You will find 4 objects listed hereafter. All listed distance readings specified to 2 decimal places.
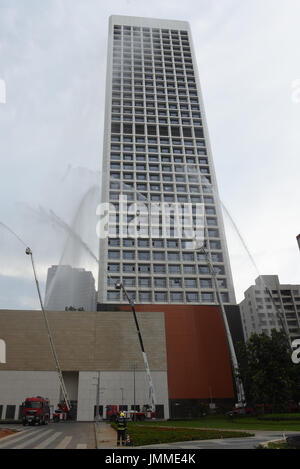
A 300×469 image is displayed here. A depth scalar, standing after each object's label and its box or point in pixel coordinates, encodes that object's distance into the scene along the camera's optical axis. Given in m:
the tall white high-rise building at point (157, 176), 72.94
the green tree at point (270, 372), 38.31
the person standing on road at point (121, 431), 16.86
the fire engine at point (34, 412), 36.59
